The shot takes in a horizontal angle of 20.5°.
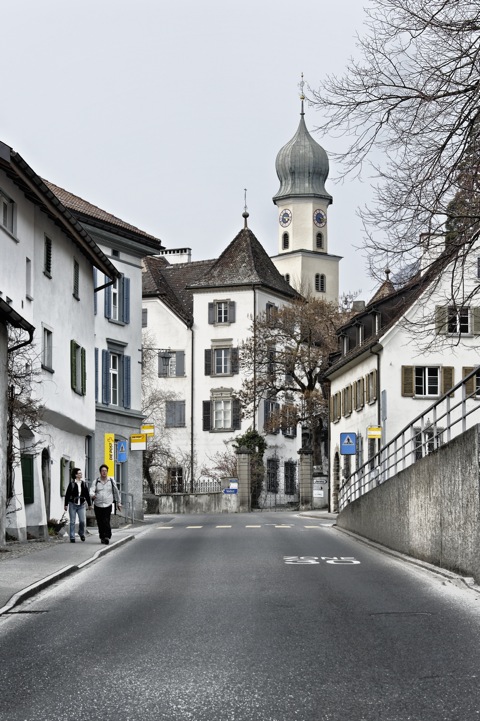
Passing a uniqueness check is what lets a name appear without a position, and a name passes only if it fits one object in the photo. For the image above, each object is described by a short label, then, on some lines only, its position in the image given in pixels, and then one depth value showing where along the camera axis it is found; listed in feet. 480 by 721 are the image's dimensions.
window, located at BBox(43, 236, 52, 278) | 110.81
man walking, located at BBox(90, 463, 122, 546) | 93.35
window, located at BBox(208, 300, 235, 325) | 301.84
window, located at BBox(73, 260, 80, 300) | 124.57
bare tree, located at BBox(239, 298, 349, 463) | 239.50
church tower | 395.14
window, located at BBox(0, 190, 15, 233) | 96.02
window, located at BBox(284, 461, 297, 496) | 294.21
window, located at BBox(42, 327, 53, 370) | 109.40
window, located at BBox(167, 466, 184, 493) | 286.87
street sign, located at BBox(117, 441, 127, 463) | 153.17
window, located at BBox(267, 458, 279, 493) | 288.30
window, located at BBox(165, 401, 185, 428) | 303.89
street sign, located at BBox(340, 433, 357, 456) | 146.20
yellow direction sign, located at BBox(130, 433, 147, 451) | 152.15
